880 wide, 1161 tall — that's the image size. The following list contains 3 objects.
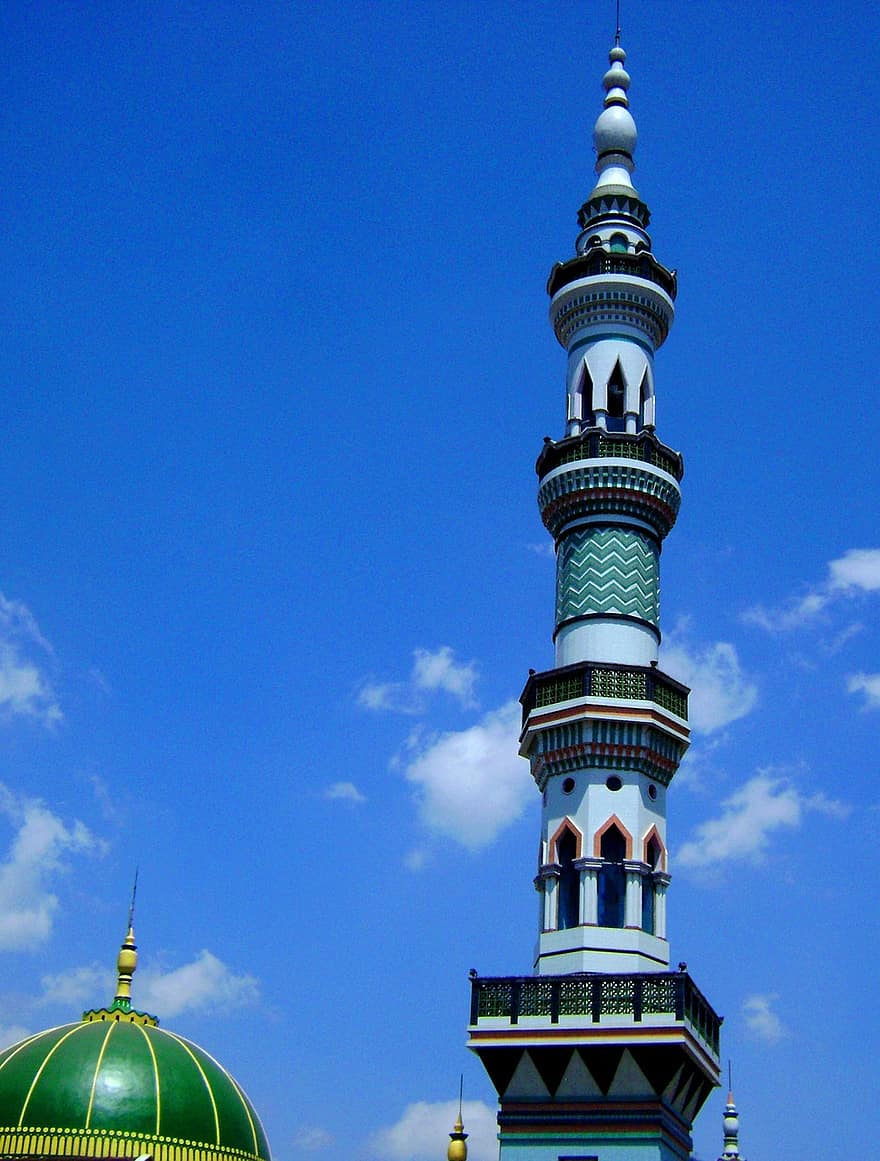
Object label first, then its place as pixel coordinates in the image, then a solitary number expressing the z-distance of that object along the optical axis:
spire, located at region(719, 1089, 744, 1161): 56.90
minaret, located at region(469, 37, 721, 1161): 30.97
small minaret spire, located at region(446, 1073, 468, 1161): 41.88
